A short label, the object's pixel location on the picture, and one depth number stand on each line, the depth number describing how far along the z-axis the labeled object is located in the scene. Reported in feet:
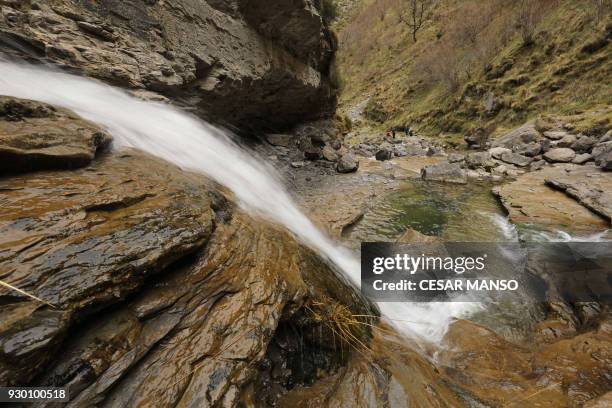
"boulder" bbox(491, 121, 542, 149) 44.98
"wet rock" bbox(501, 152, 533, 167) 40.25
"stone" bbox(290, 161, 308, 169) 35.12
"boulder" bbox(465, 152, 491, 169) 41.09
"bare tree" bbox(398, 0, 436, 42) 124.36
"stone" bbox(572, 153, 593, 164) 34.07
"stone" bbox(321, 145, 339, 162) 37.70
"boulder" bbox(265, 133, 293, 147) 39.60
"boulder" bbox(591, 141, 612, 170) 29.17
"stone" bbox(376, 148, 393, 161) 48.91
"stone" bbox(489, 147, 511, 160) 44.62
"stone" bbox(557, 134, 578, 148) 39.11
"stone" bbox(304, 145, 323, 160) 37.27
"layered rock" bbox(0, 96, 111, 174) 7.36
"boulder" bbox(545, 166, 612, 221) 22.06
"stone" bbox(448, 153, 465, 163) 45.71
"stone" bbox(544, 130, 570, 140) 41.93
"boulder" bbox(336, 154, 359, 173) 35.37
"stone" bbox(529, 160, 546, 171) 37.86
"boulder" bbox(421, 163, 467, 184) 35.19
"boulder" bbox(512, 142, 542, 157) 41.55
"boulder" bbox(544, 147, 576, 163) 36.73
